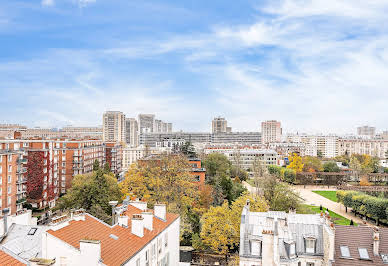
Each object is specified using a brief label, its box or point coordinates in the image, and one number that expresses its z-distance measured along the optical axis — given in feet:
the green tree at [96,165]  239.87
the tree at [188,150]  249.53
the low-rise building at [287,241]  71.20
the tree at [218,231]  104.83
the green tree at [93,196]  139.44
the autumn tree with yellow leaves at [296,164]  360.75
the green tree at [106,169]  220.64
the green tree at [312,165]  357.41
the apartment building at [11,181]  164.35
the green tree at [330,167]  367.91
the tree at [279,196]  151.53
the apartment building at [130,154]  479.41
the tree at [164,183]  133.90
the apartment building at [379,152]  644.27
